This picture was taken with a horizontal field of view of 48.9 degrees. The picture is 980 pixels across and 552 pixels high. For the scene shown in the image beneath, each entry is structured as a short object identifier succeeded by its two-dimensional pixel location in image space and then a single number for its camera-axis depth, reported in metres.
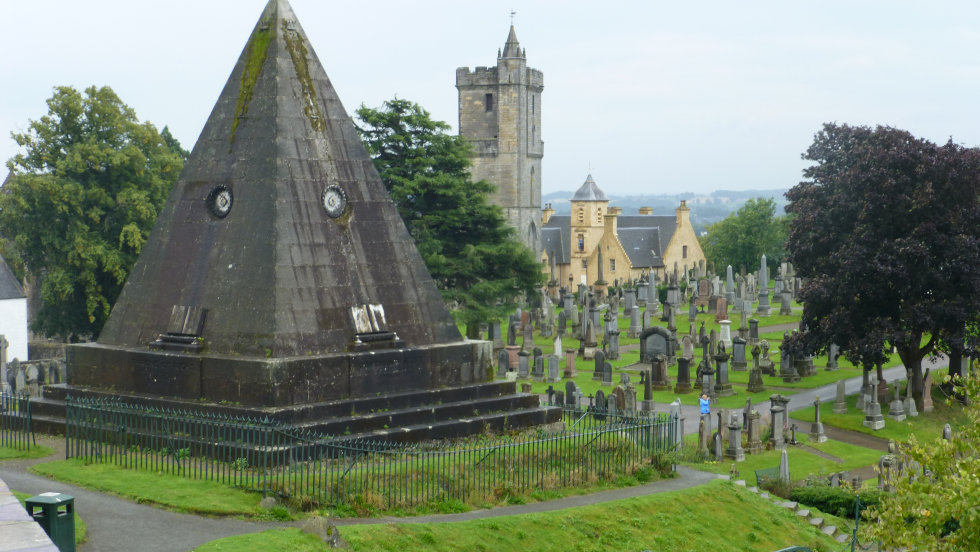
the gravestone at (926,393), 29.28
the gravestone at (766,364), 33.94
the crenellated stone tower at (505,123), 77.38
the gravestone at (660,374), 31.09
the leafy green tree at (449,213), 36.53
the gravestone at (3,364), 28.62
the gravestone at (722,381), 30.20
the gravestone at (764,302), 46.66
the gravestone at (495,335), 39.85
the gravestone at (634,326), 42.97
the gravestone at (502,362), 33.66
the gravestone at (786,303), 46.69
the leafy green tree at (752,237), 70.56
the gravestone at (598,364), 33.06
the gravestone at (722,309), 44.12
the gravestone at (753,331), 37.53
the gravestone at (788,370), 33.00
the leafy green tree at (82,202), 36.69
